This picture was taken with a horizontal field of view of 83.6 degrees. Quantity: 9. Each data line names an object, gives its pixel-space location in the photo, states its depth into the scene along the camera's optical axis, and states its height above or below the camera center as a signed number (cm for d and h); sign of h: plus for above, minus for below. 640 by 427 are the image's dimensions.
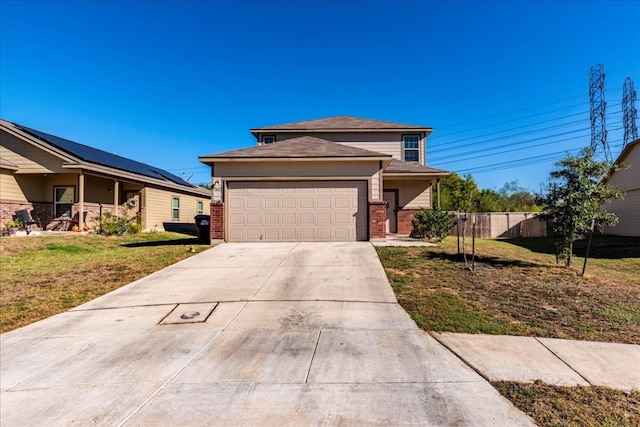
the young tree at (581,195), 780 +57
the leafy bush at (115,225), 1648 -3
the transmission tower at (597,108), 3738 +1199
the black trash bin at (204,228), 1336 -16
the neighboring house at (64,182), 1633 +214
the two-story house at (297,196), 1249 +96
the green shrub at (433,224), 1392 -8
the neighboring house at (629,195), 1638 +120
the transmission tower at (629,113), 3481 +1053
